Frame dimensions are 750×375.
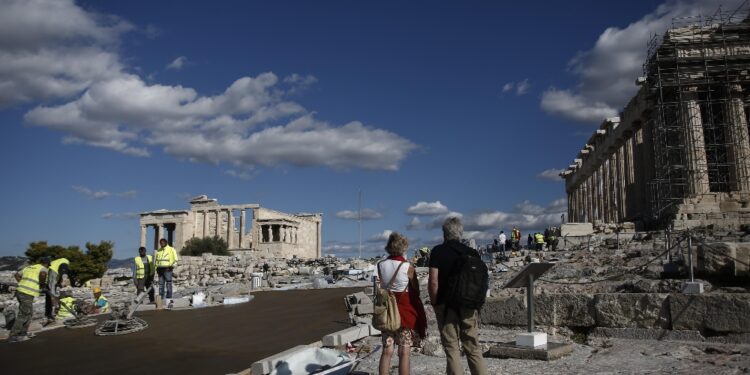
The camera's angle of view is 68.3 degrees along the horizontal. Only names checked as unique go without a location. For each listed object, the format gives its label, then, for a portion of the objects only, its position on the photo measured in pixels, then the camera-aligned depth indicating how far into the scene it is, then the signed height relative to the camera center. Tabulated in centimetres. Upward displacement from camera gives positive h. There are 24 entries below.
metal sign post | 660 -24
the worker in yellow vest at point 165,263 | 1448 -5
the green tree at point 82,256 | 3906 +40
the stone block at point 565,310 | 803 -75
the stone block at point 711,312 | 675 -67
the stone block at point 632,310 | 743 -71
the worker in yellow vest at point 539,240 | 2731 +94
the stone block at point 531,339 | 670 -97
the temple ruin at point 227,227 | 7219 +454
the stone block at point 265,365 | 607 -115
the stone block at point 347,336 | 760 -109
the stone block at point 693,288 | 755 -40
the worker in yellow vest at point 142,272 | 1492 -29
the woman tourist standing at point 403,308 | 514 -46
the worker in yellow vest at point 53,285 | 1168 -49
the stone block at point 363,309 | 1152 -102
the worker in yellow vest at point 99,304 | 1425 -110
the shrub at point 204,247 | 6375 +160
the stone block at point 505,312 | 858 -82
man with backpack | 495 -32
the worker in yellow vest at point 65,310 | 1248 -110
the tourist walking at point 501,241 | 2953 +98
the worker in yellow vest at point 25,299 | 991 -67
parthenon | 2672 +705
